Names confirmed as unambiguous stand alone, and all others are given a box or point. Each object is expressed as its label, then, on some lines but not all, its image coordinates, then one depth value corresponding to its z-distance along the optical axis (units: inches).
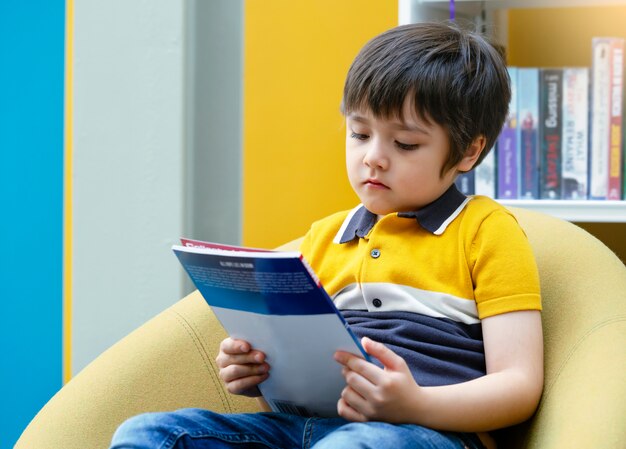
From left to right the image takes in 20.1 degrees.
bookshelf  101.0
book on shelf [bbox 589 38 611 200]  103.3
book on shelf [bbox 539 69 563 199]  104.0
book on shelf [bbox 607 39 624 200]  103.2
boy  81.9
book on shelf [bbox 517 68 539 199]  104.1
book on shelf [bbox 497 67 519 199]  104.2
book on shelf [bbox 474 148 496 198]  104.2
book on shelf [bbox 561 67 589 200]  103.6
